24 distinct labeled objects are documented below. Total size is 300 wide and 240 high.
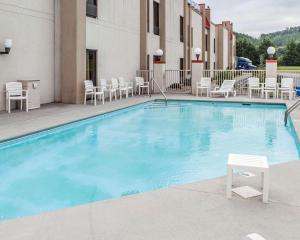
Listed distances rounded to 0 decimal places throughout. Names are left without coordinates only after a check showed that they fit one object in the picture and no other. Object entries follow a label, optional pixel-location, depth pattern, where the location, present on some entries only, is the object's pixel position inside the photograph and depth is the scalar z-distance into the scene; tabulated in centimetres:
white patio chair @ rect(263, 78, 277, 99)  1247
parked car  3882
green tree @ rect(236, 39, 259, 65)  4947
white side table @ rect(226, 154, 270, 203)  297
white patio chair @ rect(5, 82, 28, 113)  845
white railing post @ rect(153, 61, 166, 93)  1469
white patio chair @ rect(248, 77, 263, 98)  1281
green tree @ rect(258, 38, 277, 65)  4918
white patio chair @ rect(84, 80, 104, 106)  1059
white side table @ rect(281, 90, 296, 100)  1200
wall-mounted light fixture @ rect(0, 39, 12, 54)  826
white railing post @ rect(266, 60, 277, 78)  1294
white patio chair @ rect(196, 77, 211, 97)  1352
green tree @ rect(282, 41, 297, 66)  5152
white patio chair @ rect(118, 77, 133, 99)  1271
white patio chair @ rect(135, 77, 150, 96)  1417
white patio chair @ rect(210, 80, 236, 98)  1299
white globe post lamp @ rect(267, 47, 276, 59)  1324
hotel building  910
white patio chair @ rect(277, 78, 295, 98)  1208
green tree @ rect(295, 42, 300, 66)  5112
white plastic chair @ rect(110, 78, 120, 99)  1207
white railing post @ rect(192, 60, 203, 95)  1398
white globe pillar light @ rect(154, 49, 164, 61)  1502
